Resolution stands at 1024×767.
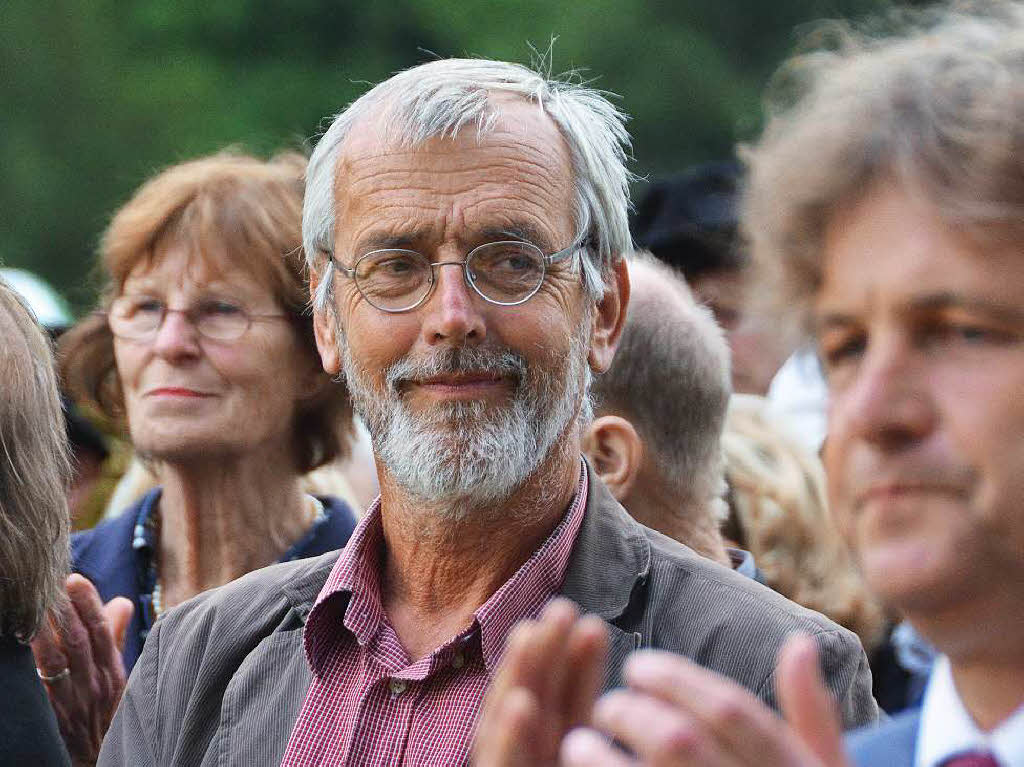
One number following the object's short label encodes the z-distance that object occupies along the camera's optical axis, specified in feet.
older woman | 13.65
